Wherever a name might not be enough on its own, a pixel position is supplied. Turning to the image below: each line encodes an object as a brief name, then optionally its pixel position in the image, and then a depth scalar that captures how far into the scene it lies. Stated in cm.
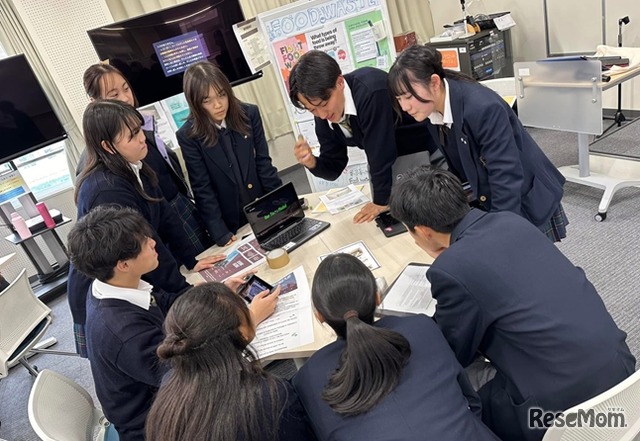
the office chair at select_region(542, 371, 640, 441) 83
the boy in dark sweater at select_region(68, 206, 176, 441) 128
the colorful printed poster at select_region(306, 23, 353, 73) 295
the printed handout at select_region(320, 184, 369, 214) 214
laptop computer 187
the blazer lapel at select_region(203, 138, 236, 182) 211
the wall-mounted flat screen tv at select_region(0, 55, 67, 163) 303
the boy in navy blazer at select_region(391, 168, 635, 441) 103
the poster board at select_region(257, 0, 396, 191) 290
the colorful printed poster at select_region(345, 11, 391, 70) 294
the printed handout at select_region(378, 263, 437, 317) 138
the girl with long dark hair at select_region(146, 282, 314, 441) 91
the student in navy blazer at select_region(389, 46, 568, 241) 154
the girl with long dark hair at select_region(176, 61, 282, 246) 200
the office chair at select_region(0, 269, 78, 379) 236
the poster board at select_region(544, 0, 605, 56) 386
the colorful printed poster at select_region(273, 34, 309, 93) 296
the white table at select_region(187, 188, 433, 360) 140
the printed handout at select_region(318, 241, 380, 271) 165
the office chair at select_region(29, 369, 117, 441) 118
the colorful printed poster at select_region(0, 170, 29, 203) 319
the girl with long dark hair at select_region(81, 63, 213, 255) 209
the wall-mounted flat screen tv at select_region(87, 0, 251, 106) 301
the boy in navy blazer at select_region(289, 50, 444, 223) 174
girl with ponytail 90
